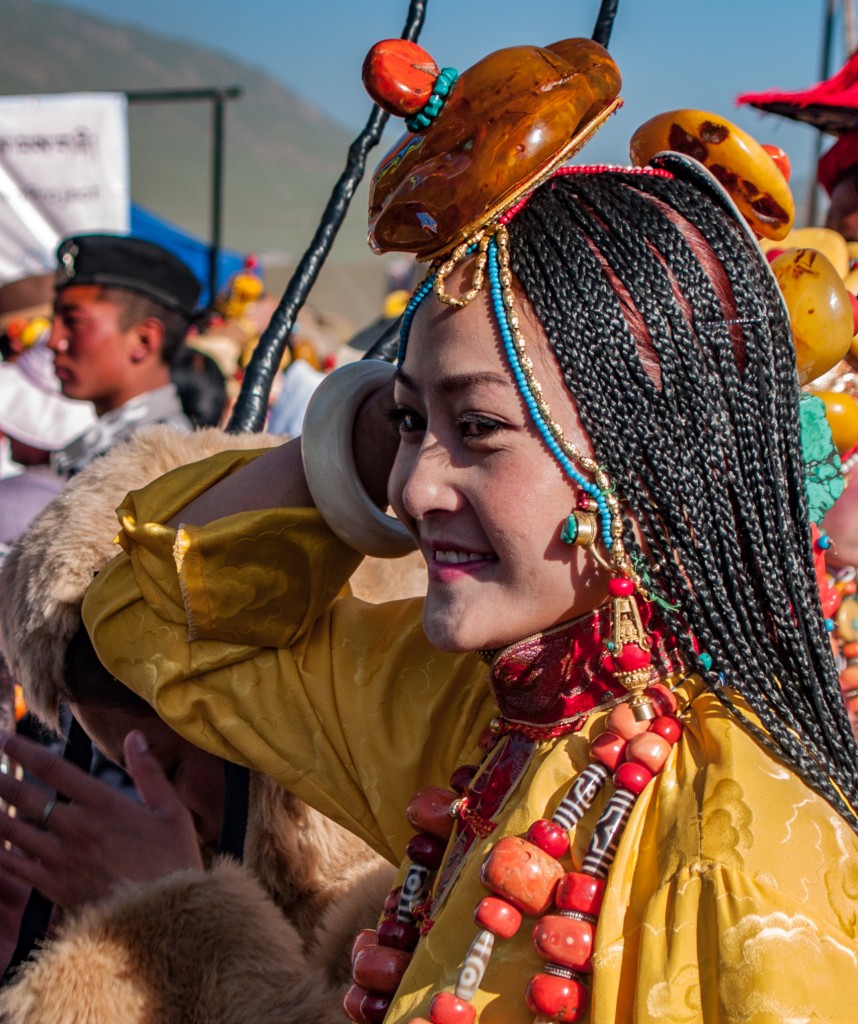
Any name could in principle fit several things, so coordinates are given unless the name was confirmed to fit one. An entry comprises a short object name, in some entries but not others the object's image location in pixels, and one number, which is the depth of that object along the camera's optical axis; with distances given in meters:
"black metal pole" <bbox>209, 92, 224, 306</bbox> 8.89
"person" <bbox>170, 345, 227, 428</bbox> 4.71
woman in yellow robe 1.12
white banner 7.04
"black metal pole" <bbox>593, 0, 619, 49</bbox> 1.85
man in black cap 4.14
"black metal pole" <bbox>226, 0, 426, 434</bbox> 2.08
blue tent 9.75
